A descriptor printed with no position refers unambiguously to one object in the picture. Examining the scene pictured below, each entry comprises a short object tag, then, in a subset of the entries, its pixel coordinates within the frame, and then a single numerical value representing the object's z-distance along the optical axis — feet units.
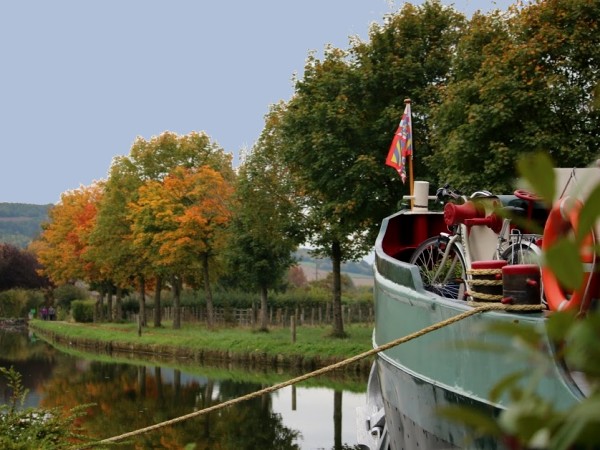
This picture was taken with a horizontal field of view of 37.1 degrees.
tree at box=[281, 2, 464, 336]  84.69
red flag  42.14
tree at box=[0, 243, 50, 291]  266.77
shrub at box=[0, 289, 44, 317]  246.88
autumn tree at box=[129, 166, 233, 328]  124.88
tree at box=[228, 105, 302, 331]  105.81
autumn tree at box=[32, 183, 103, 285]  177.17
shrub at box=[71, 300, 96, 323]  197.16
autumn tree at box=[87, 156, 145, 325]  152.35
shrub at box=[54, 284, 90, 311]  224.94
